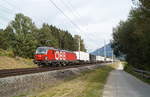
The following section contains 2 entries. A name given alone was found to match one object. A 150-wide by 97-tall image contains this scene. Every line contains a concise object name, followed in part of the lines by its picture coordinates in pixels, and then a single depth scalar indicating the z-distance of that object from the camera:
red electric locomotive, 30.58
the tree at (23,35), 76.50
